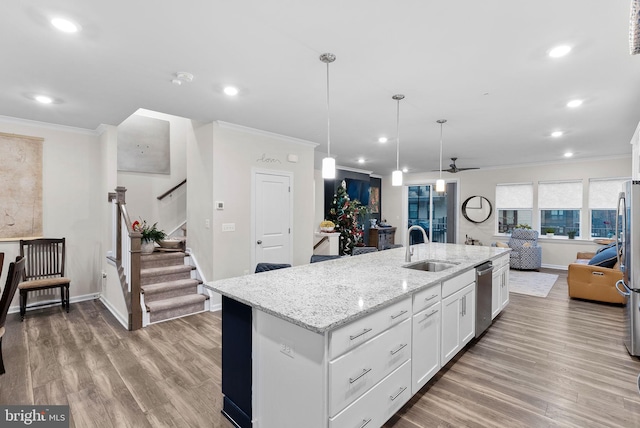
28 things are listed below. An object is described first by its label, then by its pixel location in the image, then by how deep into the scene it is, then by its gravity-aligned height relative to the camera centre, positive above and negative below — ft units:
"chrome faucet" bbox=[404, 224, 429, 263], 10.17 -1.46
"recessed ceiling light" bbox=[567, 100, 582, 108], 11.49 +4.08
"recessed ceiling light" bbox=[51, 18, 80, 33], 6.72 +4.06
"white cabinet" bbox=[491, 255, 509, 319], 12.37 -3.15
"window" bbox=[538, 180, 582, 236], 24.22 +0.44
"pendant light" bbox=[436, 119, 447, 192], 14.01 +1.22
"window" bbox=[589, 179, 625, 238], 22.89 +0.51
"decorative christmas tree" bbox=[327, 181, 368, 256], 23.89 -0.68
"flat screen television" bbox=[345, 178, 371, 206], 28.02 +1.93
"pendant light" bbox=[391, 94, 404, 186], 12.66 +1.37
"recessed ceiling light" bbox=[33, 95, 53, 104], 11.17 +4.03
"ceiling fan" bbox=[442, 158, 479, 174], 21.56 +2.90
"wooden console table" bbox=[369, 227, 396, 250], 29.79 -2.49
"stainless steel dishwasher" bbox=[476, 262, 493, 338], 10.62 -3.00
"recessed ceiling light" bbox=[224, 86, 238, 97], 10.37 +4.05
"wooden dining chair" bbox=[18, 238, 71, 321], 13.43 -2.67
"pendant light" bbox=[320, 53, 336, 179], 9.55 +1.30
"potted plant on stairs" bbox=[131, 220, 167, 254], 15.23 -1.47
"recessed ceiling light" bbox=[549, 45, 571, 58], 7.72 +4.09
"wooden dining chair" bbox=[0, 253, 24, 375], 7.04 -1.76
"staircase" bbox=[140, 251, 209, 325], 13.03 -3.53
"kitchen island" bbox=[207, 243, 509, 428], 5.22 -2.61
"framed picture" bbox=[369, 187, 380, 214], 32.05 +1.08
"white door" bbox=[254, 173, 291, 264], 15.76 -0.42
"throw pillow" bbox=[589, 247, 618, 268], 15.35 -2.37
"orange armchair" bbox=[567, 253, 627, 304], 14.94 -3.50
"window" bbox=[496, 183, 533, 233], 26.27 +0.50
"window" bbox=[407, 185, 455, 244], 31.07 -0.03
